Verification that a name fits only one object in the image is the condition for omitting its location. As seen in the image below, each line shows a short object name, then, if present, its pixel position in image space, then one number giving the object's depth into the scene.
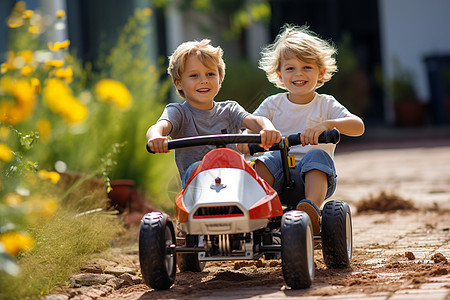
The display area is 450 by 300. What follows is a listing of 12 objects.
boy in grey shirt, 6.29
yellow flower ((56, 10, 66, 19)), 6.75
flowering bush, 4.03
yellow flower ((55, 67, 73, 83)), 6.56
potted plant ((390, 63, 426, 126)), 24.96
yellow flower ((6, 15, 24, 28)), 6.23
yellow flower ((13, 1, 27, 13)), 6.77
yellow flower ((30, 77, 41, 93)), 6.11
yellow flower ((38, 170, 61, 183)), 6.08
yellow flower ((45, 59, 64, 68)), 6.39
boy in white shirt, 6.13
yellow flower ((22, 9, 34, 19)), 6.63
